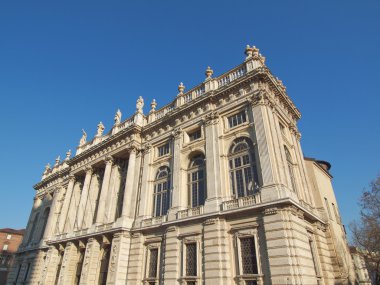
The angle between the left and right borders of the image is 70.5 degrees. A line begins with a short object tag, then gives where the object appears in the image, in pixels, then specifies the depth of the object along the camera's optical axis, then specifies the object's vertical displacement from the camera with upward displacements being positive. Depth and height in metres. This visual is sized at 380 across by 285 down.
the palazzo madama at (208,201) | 16.56 +7.00
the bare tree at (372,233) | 27.41 +6.04
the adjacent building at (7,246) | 59.44 +11.56
